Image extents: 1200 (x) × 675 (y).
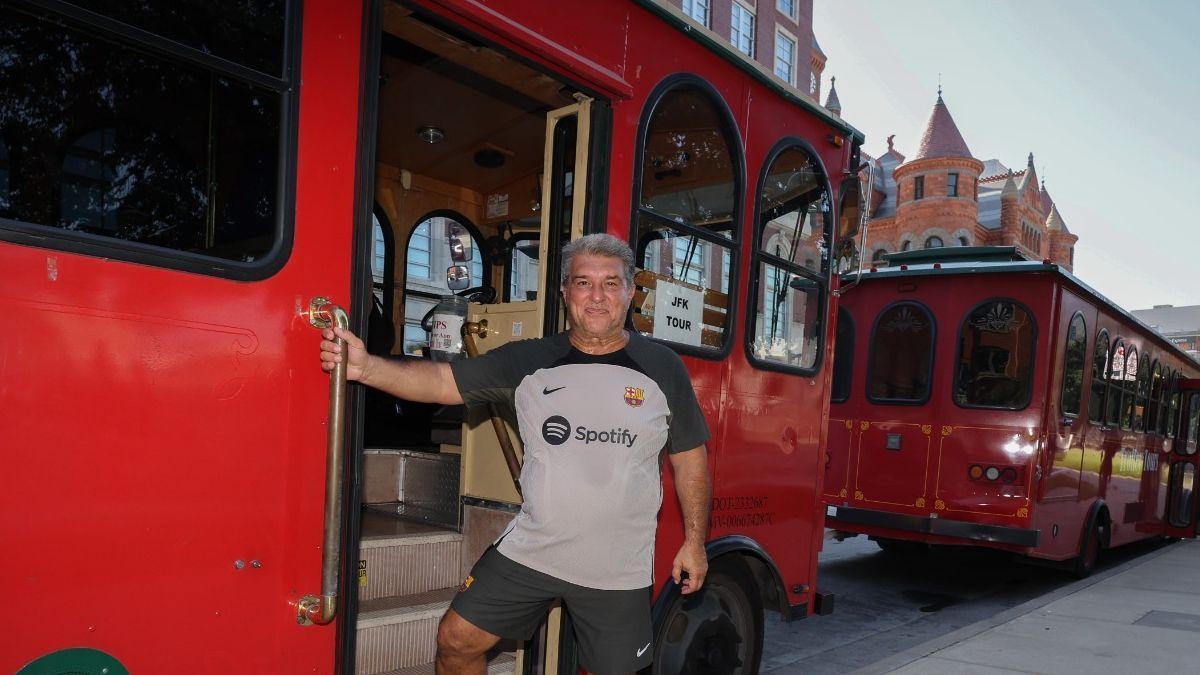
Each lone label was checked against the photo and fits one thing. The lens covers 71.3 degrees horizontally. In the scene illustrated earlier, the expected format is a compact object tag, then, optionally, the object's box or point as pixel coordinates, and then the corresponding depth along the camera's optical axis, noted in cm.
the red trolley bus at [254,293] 172
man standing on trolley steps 233
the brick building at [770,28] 2441
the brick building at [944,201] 3775
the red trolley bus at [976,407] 701
